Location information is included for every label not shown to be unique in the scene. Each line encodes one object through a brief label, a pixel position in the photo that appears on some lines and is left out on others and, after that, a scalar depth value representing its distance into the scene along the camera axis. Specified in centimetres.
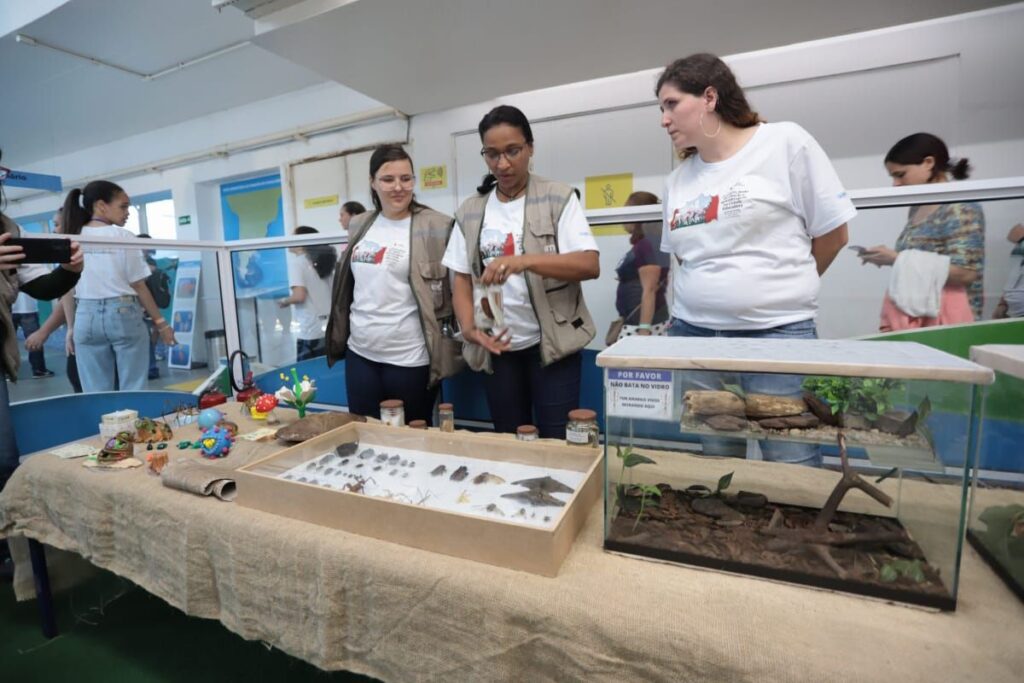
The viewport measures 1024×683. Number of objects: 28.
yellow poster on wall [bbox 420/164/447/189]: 450
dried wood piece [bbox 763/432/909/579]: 85
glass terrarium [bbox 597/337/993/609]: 79
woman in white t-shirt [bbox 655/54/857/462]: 121
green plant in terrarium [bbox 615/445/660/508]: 102
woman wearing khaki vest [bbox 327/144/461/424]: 186
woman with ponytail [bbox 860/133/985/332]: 161
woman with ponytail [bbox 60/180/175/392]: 256
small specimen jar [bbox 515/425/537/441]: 134
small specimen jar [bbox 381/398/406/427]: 156
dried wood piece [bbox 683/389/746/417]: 93
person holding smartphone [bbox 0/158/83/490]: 188
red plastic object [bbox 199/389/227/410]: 199
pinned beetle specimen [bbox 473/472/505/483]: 119
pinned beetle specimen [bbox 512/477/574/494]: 112
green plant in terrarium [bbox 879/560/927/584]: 77
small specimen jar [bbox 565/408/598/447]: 126
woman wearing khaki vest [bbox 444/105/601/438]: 157
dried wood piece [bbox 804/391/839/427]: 87
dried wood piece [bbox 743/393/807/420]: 89
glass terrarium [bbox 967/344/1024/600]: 82
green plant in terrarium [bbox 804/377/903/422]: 83
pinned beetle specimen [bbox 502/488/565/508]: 106
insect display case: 91
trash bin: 300
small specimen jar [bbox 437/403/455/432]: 146
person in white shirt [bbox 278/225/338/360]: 292
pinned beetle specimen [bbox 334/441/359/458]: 142
